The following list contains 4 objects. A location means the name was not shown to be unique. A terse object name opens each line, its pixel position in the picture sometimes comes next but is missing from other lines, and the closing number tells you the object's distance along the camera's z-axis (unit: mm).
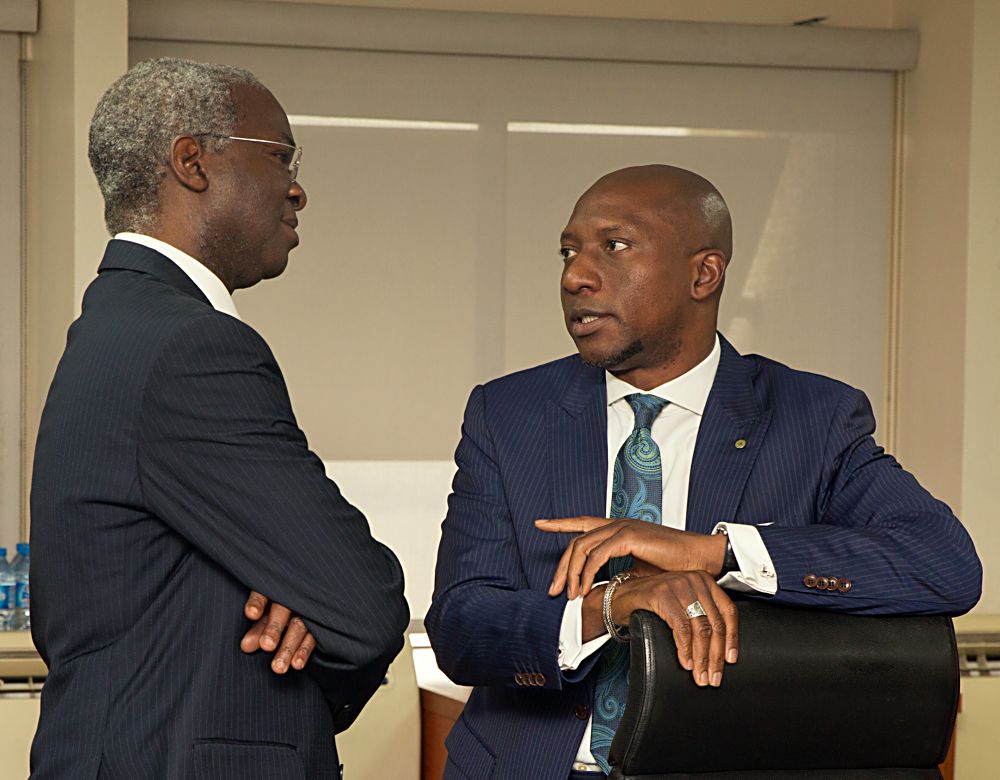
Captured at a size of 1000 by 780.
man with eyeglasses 3565
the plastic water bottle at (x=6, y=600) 5270
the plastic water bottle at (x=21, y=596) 5272
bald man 3785
